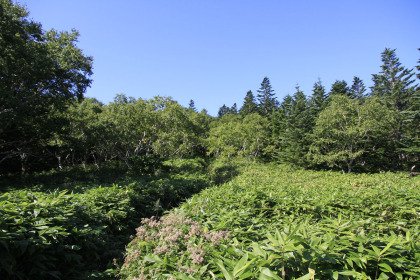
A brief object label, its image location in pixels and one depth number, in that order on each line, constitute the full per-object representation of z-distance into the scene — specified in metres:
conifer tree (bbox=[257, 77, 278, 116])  50.19
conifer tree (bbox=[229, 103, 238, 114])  59.31
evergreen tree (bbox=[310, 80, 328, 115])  31.05
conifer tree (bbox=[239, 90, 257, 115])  51.34
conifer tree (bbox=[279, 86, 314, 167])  25.59
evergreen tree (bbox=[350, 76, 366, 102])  42.66
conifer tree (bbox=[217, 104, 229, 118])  64.05
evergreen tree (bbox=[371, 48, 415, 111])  23.91
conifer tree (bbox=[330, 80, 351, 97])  36.78
